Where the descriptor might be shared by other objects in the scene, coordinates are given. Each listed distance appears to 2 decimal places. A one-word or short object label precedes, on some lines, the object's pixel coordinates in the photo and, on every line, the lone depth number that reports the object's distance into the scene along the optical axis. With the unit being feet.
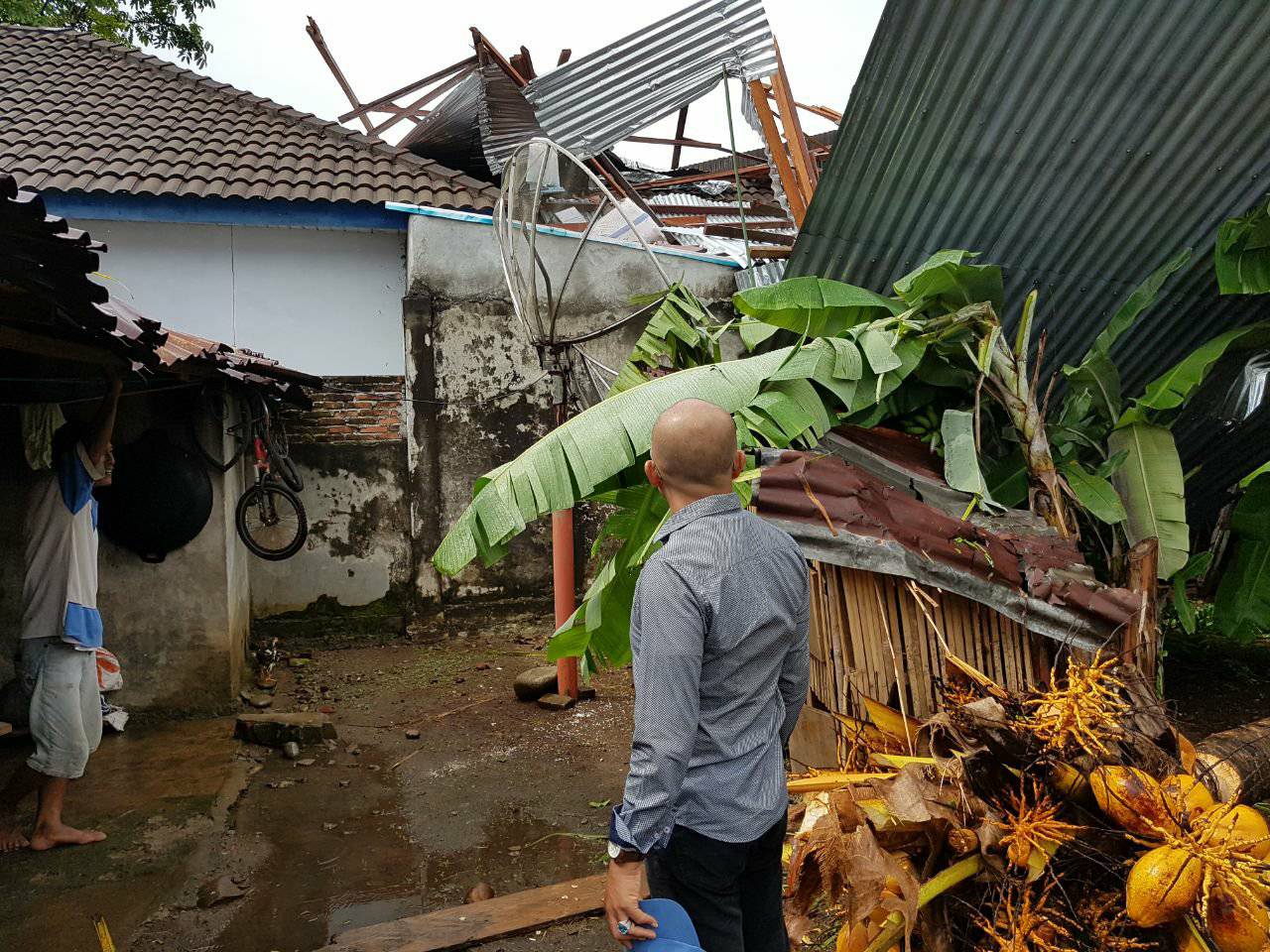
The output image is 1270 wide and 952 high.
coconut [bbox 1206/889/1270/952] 7.89
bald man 6.36
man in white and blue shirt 14.11
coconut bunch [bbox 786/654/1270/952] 7.95
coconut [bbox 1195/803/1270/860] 8.00
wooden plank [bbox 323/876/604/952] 11.90
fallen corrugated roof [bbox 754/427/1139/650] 10.64
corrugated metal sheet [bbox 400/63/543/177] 31.71
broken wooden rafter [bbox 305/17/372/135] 38.14
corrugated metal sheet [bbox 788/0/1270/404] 14.28
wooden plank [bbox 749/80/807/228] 19.31
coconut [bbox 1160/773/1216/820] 8.36
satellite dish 17.51
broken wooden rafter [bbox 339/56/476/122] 38.93
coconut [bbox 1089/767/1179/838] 8.30
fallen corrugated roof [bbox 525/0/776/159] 18.66
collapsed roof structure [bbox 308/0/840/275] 18.74
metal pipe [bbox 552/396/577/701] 22.02
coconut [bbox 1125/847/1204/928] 7.90
